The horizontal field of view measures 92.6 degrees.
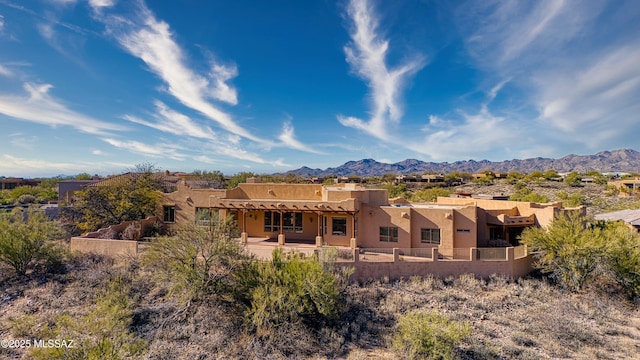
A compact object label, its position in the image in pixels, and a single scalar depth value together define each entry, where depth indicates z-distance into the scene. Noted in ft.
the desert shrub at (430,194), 134.92
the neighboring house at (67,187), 111.55
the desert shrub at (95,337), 27.37
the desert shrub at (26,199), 152.35
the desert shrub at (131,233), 74.03
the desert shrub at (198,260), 48.11
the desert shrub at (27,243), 57.00
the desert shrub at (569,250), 58.54
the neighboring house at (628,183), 200.19
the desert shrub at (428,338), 39.45
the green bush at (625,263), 57.93
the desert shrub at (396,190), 191.82
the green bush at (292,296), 44.83
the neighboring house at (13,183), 237.66
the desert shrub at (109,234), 71.26
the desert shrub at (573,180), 211.61
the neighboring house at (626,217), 77.10
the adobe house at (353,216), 68.69
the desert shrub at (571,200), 107.96
